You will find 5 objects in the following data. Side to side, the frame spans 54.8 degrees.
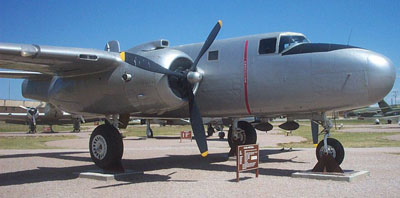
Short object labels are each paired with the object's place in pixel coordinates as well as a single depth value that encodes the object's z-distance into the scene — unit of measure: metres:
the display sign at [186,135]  30.72
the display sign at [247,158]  10.09
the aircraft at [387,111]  64.24
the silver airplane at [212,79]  9.67
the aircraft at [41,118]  48.91
